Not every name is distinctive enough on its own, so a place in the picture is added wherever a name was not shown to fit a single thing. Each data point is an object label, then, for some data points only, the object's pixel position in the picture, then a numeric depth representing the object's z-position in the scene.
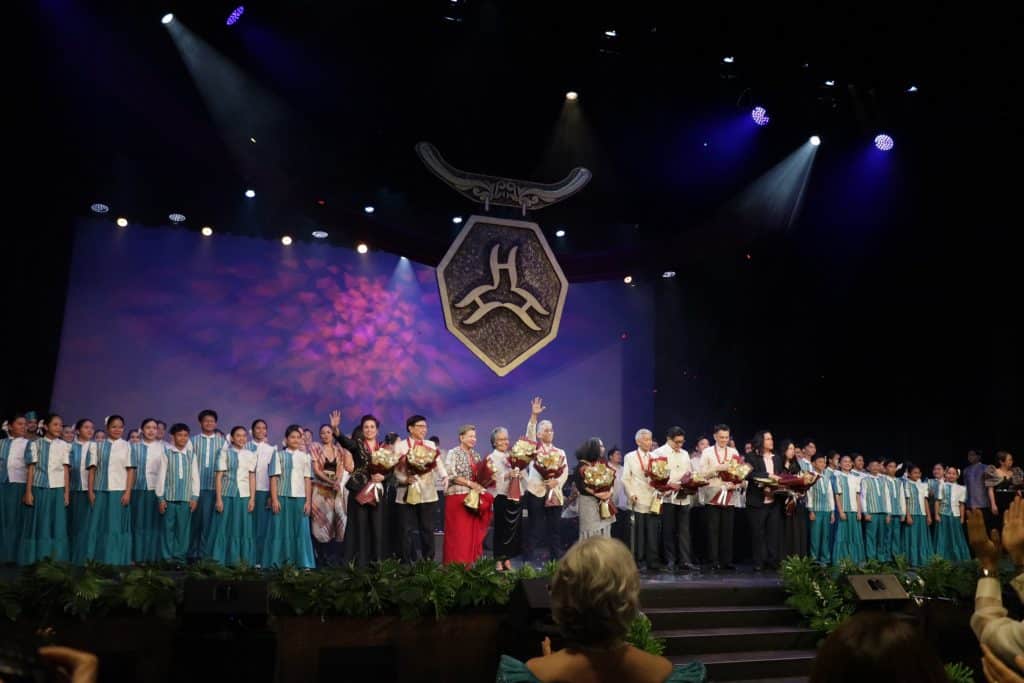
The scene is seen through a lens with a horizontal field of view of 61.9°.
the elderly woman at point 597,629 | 2.01
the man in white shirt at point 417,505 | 8.13
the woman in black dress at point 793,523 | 9.62
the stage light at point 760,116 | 11.52
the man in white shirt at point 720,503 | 9.27
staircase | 6.41
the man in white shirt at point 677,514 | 9.20
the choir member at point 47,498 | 8.55
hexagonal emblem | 9.90
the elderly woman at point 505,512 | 8.87
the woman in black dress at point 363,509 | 8.10
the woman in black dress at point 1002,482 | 11.97
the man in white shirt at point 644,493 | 9.09
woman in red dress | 8.27
